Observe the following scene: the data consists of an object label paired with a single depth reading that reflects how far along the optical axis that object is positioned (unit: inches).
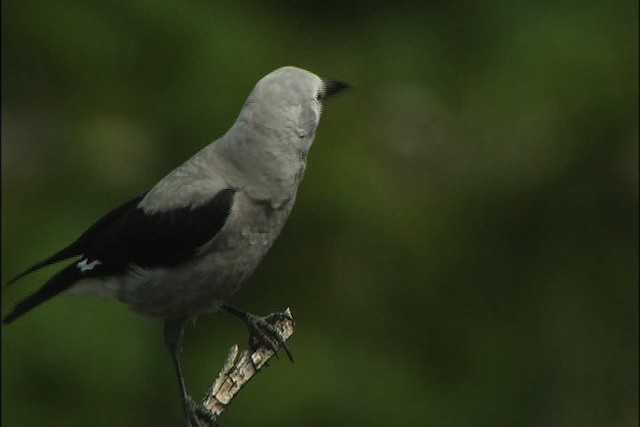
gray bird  248.4
